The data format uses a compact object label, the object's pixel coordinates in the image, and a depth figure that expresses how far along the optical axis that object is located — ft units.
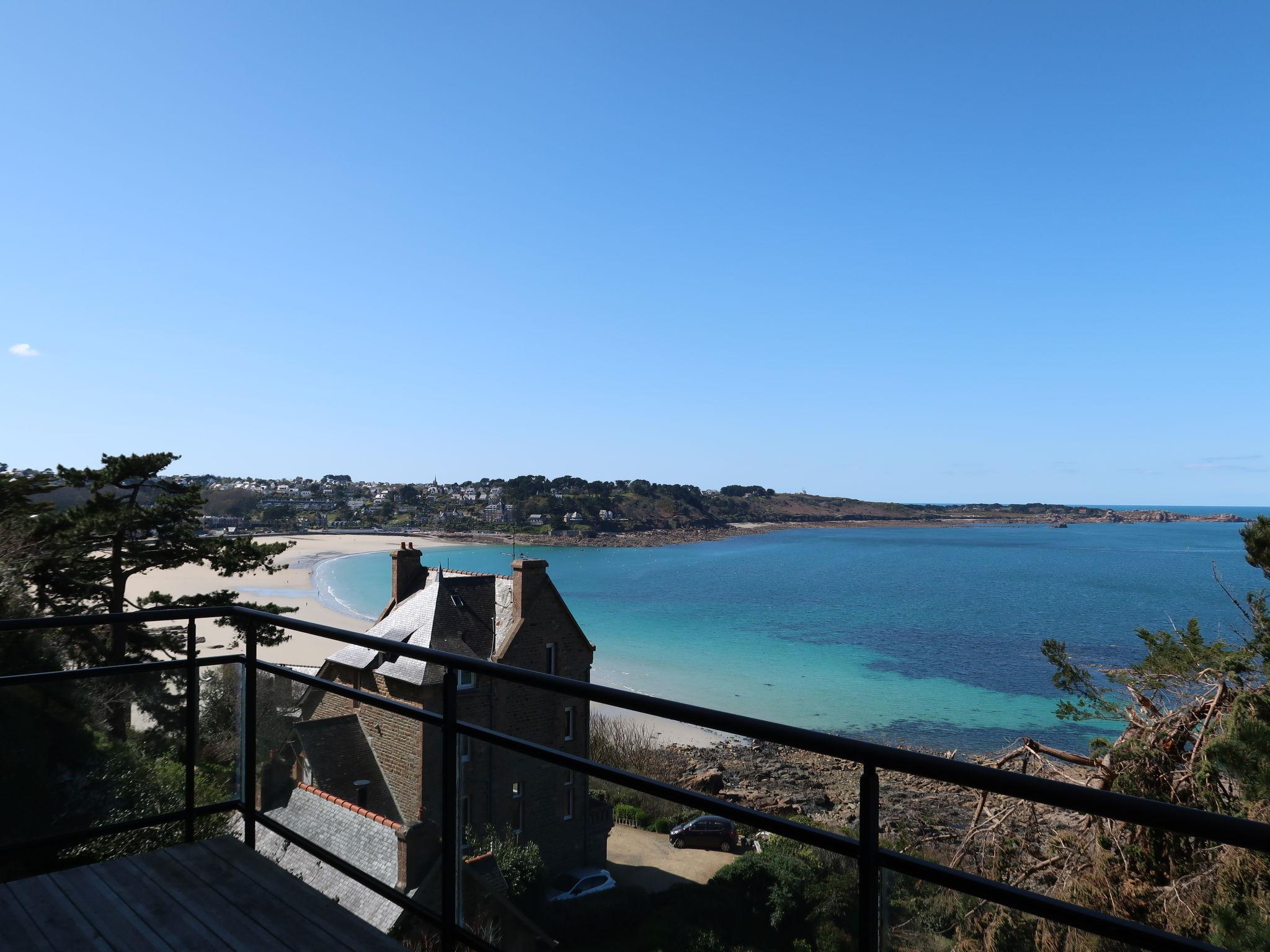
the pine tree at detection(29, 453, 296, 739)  50.90
